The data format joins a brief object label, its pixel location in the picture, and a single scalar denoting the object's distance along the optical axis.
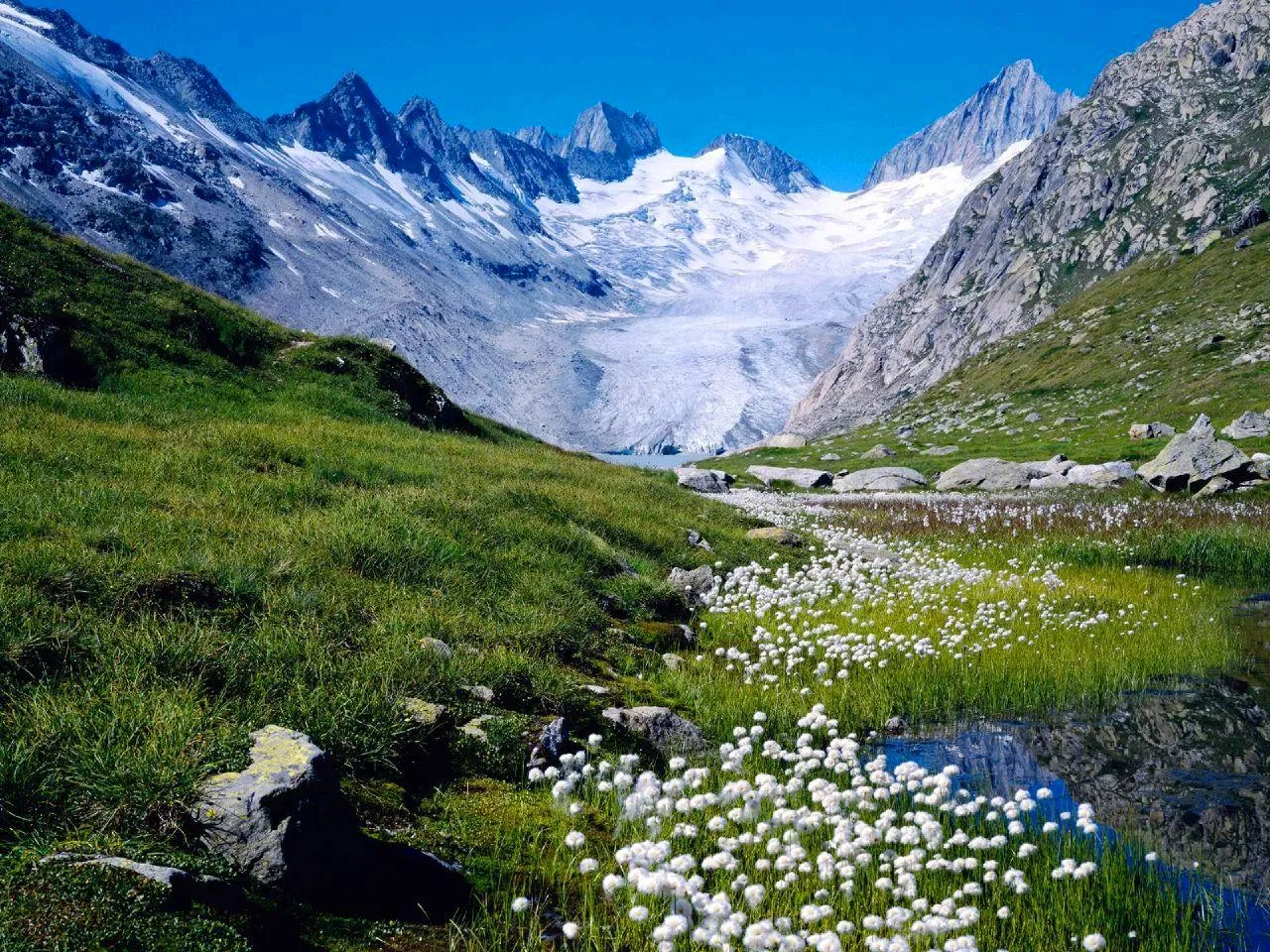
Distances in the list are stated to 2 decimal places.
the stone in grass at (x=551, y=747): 6.65
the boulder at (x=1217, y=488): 30.31
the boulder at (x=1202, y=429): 33.62
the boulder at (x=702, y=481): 43.59
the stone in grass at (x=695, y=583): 14.09
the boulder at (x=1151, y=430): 51.66
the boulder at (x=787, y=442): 109.07
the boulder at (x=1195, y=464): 31.52
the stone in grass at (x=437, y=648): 7.62
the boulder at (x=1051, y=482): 40.05
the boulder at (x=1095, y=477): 37.17
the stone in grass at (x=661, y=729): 7.73
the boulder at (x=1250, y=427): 42.56
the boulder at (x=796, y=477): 57.04
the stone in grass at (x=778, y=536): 20.42
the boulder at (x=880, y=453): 72.92
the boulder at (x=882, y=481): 50.00
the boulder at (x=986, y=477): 44.22
